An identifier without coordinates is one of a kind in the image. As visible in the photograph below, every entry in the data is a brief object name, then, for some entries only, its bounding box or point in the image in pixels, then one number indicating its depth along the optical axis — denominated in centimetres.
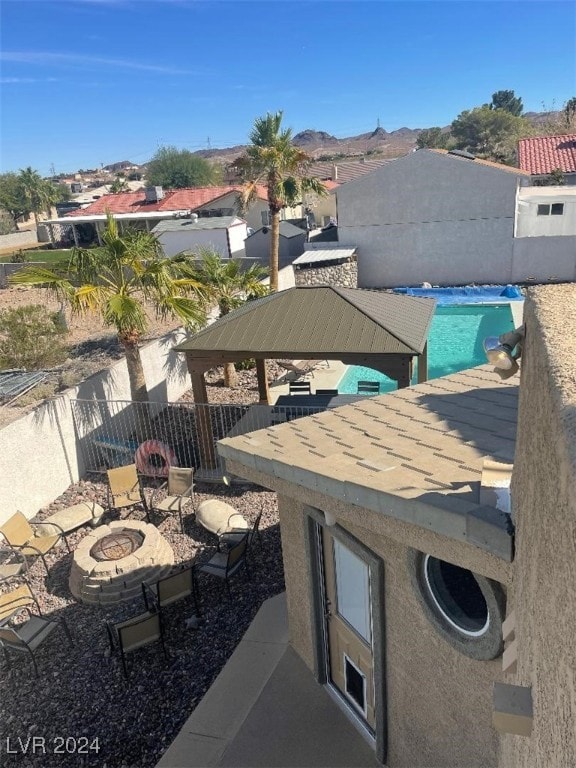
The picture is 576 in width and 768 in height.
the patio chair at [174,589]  868
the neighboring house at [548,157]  4388
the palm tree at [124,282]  1284
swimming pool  2166
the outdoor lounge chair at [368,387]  1716
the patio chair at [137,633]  782
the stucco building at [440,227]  3105
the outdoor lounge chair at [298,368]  2060
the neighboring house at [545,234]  3100
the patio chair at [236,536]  1031
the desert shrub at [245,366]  2112
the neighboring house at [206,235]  4097
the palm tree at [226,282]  1880
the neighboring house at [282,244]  3662
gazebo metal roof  1216
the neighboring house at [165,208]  5169
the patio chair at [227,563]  932
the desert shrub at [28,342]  1789
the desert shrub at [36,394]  1491
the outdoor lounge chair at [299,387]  1709
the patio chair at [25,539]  1053
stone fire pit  948
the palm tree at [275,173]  2389
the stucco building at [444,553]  217
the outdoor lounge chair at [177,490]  1195
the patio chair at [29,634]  802
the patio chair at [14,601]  884
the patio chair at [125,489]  1209
